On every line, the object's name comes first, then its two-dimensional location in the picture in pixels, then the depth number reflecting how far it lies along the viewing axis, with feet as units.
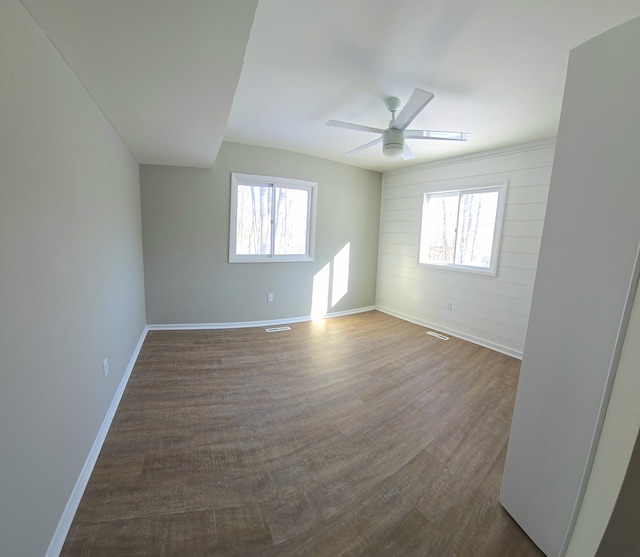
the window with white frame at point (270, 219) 13.43
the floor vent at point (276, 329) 13.61
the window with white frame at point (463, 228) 12.42
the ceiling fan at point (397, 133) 7.94
